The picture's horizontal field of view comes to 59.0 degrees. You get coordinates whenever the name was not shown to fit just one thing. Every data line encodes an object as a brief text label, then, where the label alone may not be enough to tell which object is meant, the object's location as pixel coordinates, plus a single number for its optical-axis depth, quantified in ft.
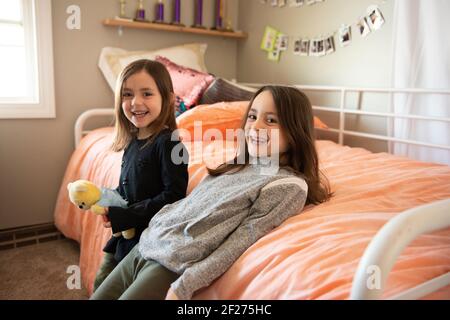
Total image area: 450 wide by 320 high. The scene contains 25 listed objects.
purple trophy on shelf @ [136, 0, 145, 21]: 7.52
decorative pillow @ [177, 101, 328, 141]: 5.78
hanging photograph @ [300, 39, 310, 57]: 7.45
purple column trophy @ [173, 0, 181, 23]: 7.93
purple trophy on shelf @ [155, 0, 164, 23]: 7.72
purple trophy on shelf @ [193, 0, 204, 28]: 8.18
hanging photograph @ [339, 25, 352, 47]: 6.64
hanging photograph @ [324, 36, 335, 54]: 6.96
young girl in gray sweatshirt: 2.56
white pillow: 7.38
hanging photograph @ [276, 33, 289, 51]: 7.91
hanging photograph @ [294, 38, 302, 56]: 7.61
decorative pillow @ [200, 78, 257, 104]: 6.63
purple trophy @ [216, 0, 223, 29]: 8.52
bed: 1.76
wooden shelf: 7.27
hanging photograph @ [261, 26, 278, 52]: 8.17
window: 6.72
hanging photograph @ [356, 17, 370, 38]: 6.33
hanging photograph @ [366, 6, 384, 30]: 6.11
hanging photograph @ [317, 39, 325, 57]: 7.13
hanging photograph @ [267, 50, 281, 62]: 8.12
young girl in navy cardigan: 3.43
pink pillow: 6.73
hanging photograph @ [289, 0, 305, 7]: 7.50
